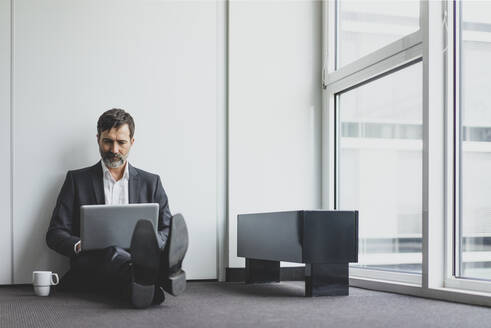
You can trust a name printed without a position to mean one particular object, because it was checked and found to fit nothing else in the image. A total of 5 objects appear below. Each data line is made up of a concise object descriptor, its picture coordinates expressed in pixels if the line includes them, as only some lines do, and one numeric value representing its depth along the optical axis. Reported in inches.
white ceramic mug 127.8
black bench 127.0
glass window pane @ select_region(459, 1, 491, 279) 115.7
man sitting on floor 108.2
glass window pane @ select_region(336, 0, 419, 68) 138.7
